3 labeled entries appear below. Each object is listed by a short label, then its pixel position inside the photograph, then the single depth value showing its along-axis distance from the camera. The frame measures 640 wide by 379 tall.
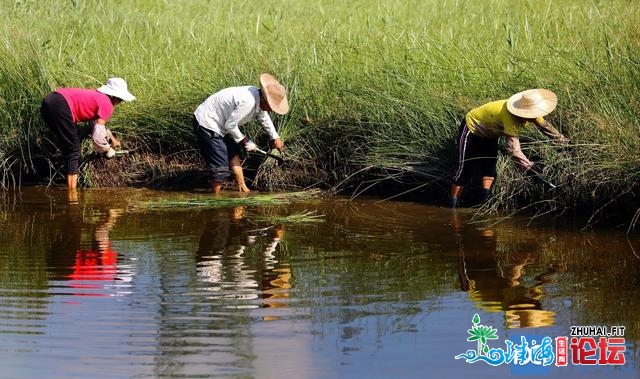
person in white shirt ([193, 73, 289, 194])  18.73
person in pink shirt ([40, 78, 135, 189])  19.45
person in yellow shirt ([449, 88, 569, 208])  16.72
